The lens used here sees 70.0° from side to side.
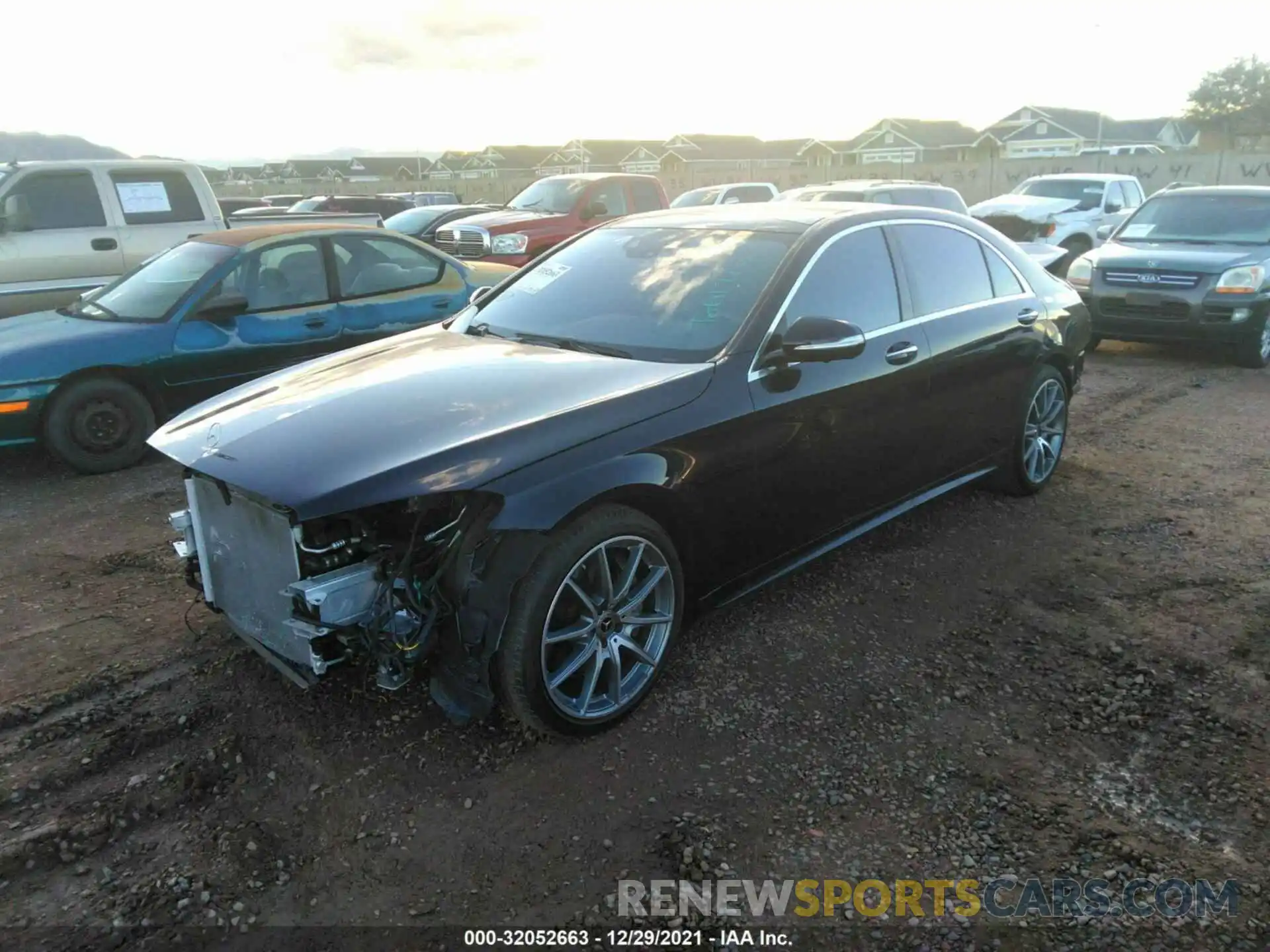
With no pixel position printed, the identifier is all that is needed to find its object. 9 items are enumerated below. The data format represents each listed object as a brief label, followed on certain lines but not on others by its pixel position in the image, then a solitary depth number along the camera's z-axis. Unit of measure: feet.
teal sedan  19.53
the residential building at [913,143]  196.89
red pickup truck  40.32
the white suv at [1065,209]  50.11
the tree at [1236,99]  197.67
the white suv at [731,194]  54.29
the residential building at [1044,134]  202.80
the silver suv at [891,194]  41.45
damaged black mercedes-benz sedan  9.43
